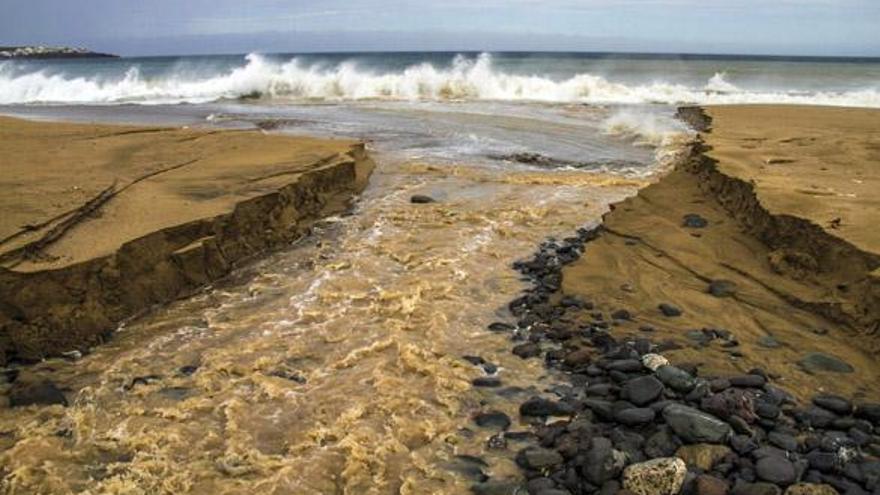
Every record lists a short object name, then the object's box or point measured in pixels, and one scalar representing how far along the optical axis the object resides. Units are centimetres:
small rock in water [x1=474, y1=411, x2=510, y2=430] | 464
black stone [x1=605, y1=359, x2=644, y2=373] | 504
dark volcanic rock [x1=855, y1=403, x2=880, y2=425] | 435
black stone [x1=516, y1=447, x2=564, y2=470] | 414
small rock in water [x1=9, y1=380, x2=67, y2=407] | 487
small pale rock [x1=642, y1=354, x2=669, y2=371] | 503
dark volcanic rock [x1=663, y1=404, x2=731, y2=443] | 415
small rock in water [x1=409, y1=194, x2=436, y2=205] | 1056
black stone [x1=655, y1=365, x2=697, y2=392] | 469
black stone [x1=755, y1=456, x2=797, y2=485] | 378
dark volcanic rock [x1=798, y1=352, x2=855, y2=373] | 496
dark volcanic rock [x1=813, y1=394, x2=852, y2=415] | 444
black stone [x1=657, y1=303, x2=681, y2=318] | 599
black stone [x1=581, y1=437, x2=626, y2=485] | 392
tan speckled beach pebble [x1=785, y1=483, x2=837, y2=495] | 366
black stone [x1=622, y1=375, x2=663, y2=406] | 462
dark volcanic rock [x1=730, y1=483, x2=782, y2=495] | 366
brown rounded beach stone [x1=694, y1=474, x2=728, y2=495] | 369
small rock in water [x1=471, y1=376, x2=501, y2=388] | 517
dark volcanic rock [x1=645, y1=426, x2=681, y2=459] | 410
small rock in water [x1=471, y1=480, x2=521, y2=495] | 394
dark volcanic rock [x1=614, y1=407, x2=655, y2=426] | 442
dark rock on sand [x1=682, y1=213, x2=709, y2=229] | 778
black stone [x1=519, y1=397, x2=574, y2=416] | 471
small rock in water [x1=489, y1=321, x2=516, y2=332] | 614
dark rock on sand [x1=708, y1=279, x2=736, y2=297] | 630
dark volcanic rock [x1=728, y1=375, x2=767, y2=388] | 474
